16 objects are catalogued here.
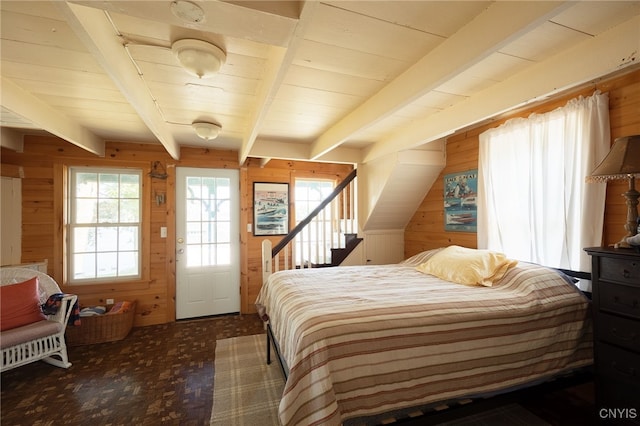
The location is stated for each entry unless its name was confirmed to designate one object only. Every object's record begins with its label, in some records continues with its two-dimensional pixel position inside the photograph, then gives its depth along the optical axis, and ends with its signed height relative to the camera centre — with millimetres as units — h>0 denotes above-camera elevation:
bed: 1279 -683
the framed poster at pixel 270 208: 3986 +81
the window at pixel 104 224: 3309 -123
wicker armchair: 2182 -1001
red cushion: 2285 -778
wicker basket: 2916 -1254
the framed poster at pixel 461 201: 2801 +124
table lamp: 1433 +231
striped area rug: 1836 -1368
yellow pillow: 2070 -431
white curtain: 1854 +220
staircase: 3439 -307
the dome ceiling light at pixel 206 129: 2422 +760
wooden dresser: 1438 -658
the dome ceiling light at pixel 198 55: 1319 +785
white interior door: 3689 -389
